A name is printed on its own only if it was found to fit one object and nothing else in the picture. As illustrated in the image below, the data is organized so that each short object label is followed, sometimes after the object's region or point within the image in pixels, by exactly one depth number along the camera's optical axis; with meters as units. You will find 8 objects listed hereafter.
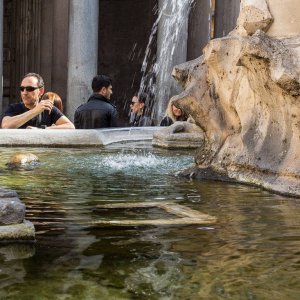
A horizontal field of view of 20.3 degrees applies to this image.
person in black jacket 10.02
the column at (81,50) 17.25
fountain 3.01
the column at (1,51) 16.92
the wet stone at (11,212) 3.64
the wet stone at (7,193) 3.88
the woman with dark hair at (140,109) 13.32
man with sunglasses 8.47
